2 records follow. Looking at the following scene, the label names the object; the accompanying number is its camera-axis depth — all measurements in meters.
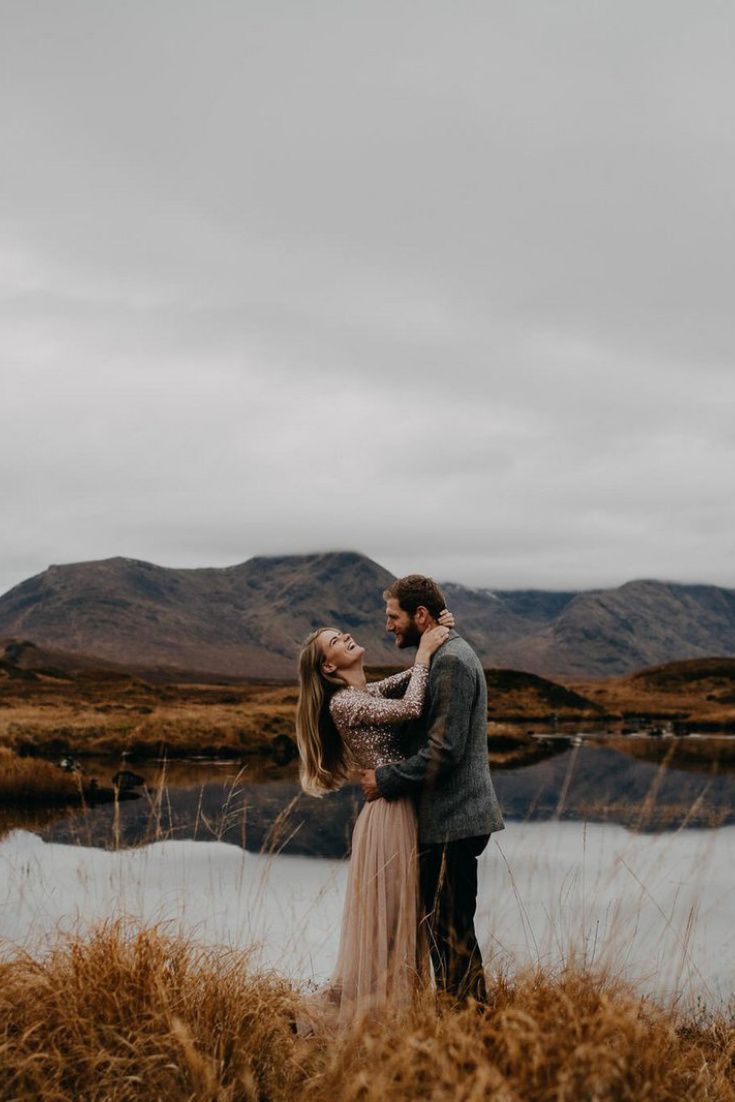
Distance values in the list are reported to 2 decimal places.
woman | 5.71
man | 5.57
